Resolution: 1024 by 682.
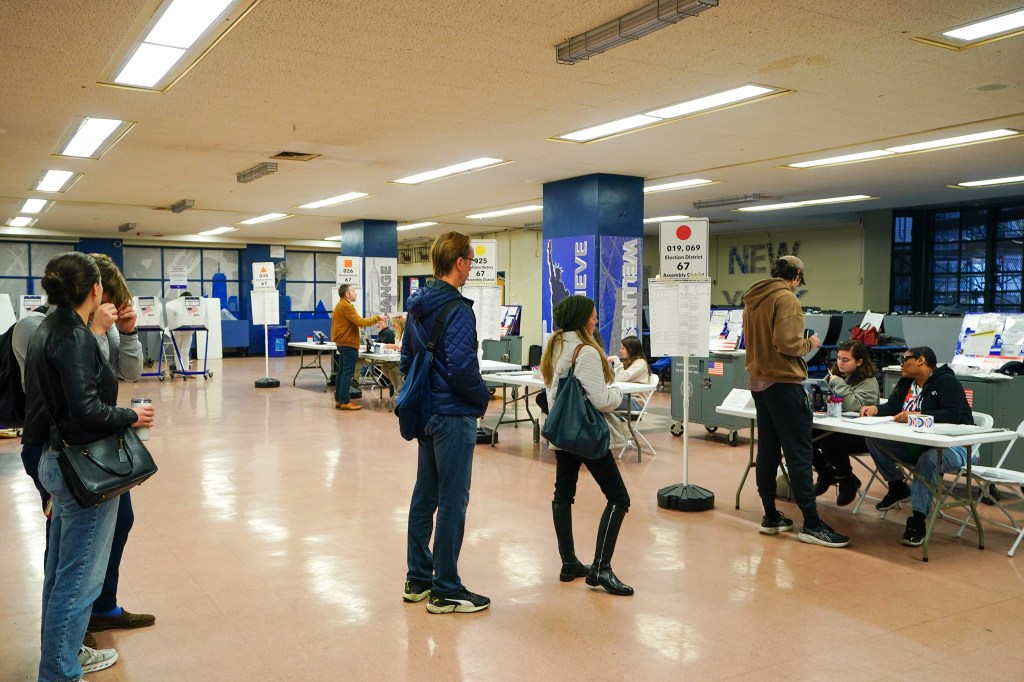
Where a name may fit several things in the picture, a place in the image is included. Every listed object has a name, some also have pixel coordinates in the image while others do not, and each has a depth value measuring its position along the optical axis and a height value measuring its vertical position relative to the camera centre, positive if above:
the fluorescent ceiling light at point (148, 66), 5.27 +1.49
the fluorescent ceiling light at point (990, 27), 4.54 +1.45
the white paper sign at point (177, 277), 17.16 +0.35
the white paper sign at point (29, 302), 16.44 -0.14
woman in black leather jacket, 2.91 -0.45
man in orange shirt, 11.27 -0.64
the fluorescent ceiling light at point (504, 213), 14.00 +1.38
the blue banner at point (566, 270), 10.25 +0.28
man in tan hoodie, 5.14 -0.51
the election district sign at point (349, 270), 14.41 +0.41
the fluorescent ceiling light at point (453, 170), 9.44 +1.44
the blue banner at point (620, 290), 10.27 +0.03
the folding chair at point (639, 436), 8.05 -1.32
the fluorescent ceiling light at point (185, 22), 4.47 +1.50
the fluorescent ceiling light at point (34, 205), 13.67 +1.49
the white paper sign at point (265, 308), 14.42 -0.24
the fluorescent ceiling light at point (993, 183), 10.56 +1.37
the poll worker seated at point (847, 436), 5.97 -1.01
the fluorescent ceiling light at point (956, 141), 7.69 +1.41
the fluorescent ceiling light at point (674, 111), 6.20 +1.44
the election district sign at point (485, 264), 8.09 +0.28
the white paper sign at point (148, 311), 15.76 -0.30
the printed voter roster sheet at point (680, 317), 5.91 -0.17
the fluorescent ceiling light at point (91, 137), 7.42 +1.48
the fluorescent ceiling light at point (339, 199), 12.45 +1.44
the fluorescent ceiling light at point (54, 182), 10.60 +1.48
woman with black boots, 4.16 -0.52
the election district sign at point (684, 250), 5.84 +0.29
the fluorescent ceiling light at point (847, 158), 8.72 +1.40
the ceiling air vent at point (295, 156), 8.95 +1.46
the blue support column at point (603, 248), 10.20 +0.54
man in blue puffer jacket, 3.81 -0.58
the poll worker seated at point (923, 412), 5.26 -0.77
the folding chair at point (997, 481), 5.16 -1.15
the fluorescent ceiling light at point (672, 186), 10.92 +1.39
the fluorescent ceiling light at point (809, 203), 12.41 +1.35
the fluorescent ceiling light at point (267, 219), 15.74 +1.44
